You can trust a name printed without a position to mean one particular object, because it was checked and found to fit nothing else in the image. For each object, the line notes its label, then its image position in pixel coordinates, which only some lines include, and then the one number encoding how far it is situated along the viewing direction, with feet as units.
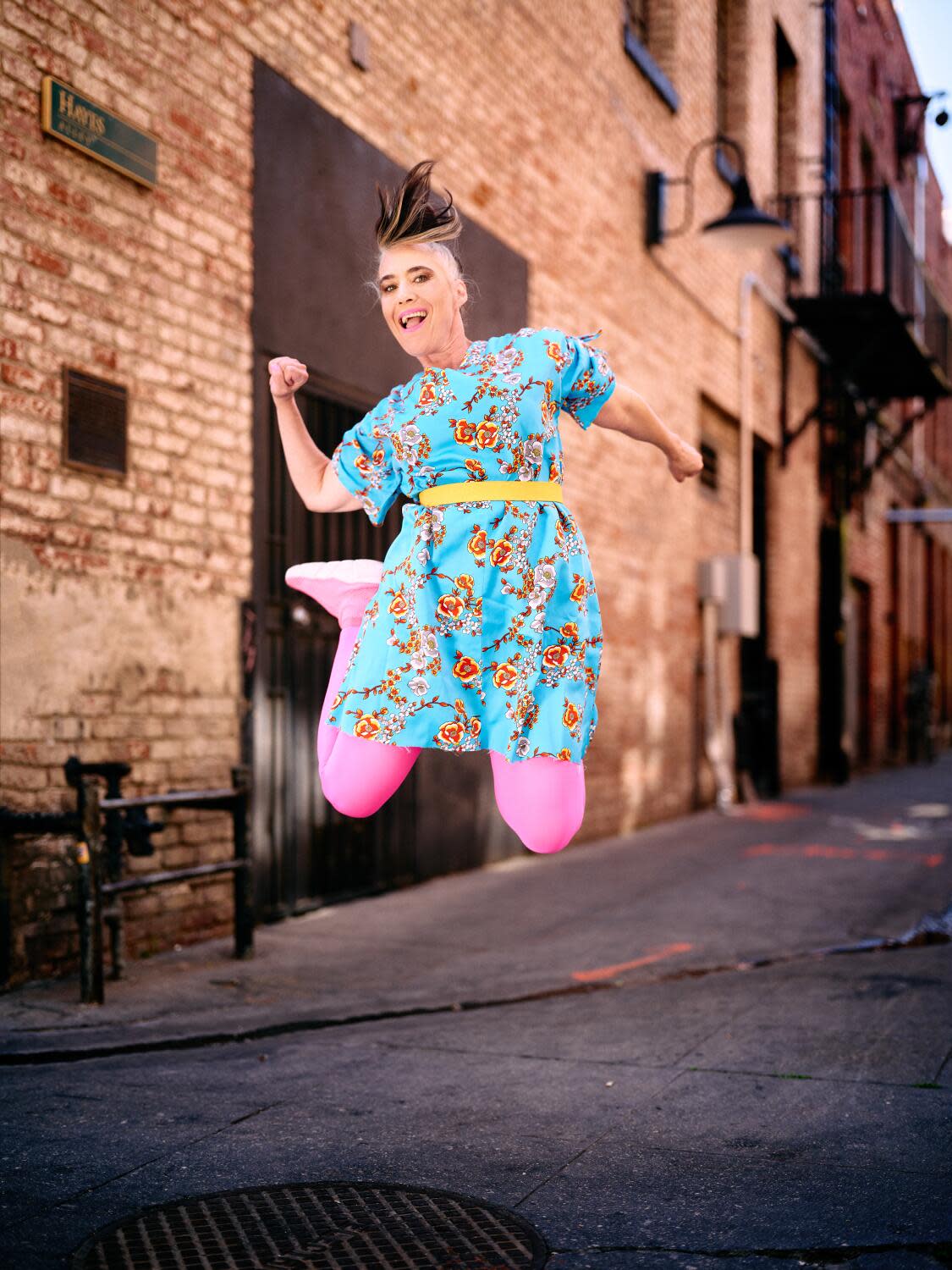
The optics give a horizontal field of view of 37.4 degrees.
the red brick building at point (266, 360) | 17.11
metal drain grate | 8.65
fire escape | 51.67
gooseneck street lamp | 34.60
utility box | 41.24
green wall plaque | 16.99
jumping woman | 9.41
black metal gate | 21.57
